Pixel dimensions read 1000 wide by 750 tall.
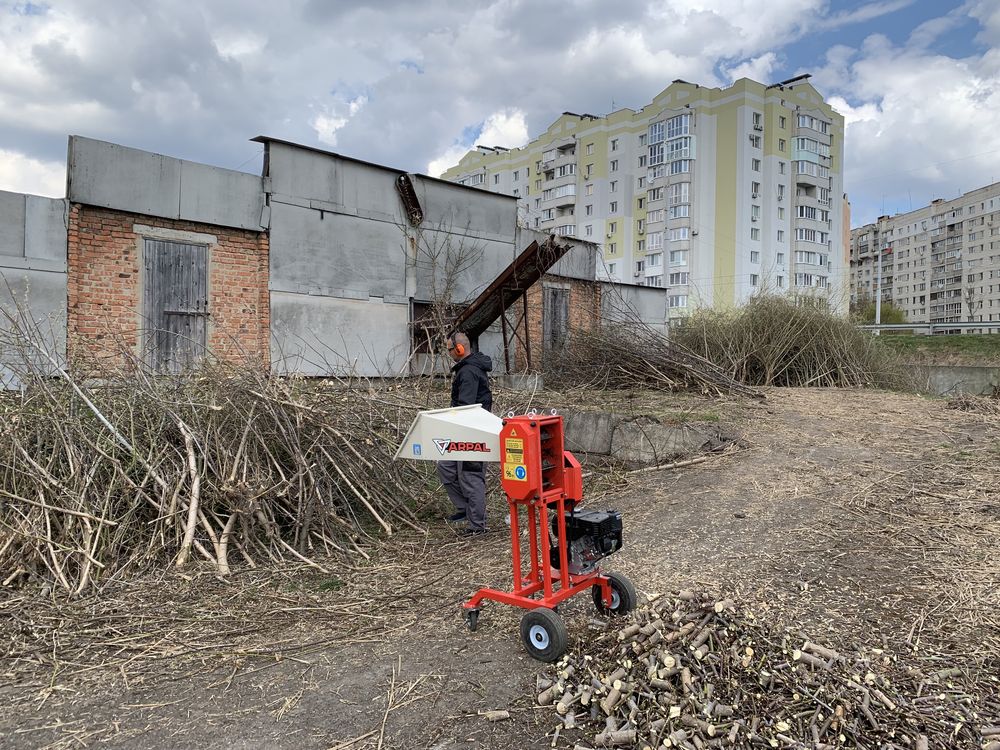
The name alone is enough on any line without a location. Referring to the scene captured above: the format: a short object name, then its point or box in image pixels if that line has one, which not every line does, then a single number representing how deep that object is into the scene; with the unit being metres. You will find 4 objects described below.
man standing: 5.66
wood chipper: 3.32
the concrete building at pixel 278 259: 9.28
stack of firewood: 2.40
